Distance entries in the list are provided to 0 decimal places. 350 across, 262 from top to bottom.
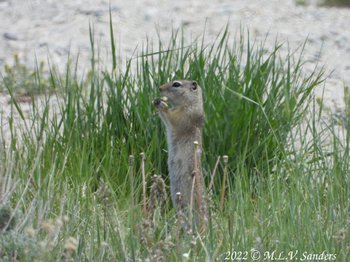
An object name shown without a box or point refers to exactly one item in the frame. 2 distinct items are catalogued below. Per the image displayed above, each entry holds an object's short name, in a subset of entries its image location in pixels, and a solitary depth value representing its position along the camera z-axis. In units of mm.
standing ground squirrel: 10086
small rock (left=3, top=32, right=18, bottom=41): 17741
